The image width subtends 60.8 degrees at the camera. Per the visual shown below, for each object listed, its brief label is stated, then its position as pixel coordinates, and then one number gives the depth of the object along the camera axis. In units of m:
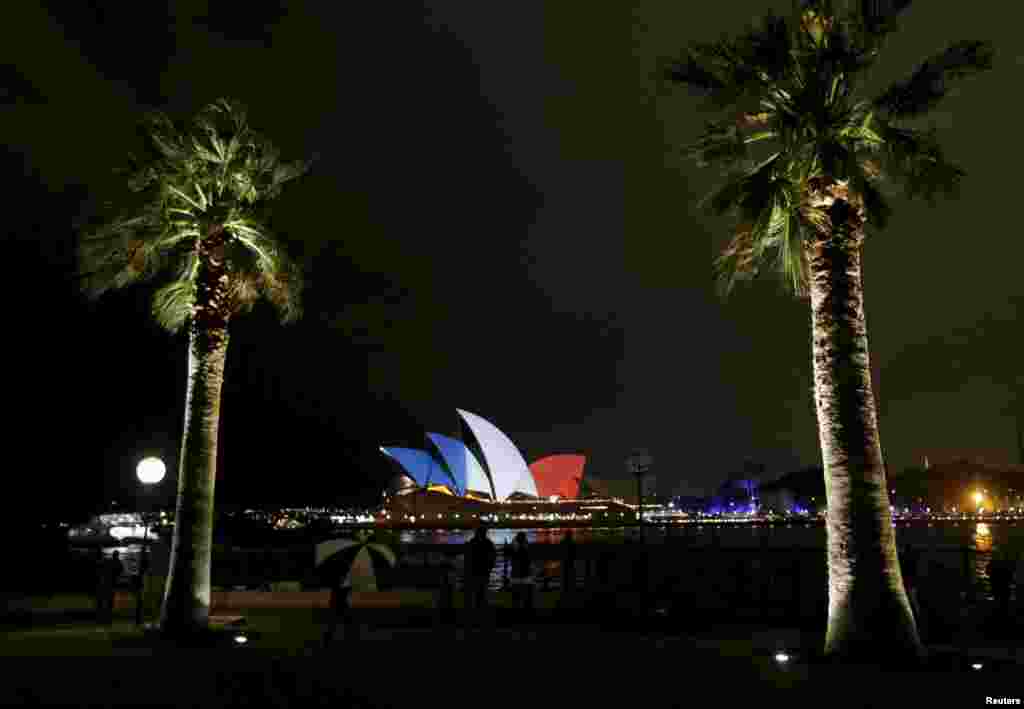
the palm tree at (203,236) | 14.23
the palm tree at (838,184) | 10.66
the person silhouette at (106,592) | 15.88
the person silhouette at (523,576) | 17.05
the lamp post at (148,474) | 15.45
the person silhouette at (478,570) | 16.38
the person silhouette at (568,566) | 18.47
